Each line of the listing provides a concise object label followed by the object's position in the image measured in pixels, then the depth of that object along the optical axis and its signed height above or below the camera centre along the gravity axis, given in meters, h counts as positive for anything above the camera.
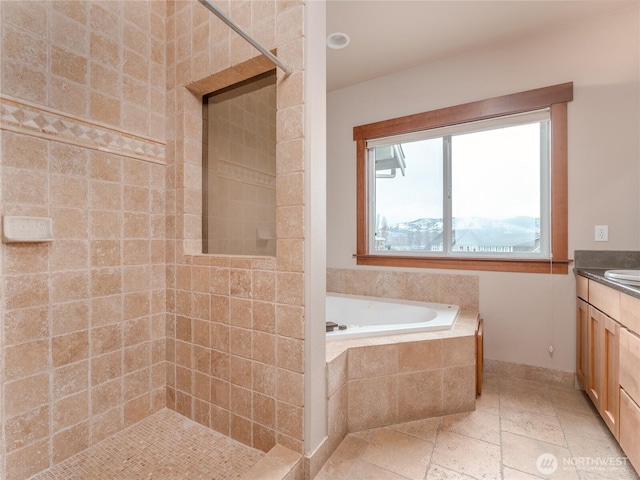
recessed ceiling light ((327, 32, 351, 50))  2.19 +1.49
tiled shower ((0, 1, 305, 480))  1.17 -0.03
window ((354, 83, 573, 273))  2.18 +0.44
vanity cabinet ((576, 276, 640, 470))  1.25 -0.59
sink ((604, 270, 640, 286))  1.43 -0.19
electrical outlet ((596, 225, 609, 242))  2.01 +0.04
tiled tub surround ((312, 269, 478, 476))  1.58 -0.77
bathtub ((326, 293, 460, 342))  1.84 -0.57
